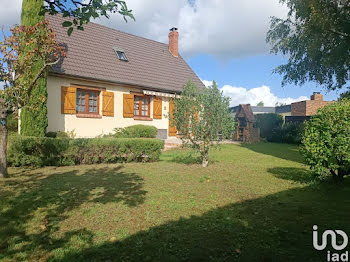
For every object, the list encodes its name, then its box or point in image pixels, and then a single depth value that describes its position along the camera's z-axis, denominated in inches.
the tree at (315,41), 458.6
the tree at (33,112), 471.8
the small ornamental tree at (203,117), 330.6
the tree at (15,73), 275.4
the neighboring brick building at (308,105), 1467.8
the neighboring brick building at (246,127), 909.2
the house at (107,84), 544.4
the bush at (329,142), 220.1
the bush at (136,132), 563.2
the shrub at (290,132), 857.0
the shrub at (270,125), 977.9
